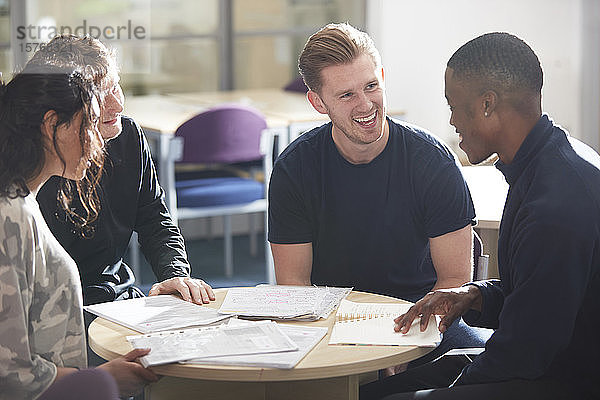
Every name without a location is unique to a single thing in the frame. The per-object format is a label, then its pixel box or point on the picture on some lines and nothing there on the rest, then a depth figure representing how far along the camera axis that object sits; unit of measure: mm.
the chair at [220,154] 5768
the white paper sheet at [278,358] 3163
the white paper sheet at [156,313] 3382
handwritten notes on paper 3443
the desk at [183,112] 5778
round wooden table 3161
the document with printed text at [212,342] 3207
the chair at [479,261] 3929
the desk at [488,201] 4032
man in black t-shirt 3834
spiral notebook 3304
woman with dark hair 3081
